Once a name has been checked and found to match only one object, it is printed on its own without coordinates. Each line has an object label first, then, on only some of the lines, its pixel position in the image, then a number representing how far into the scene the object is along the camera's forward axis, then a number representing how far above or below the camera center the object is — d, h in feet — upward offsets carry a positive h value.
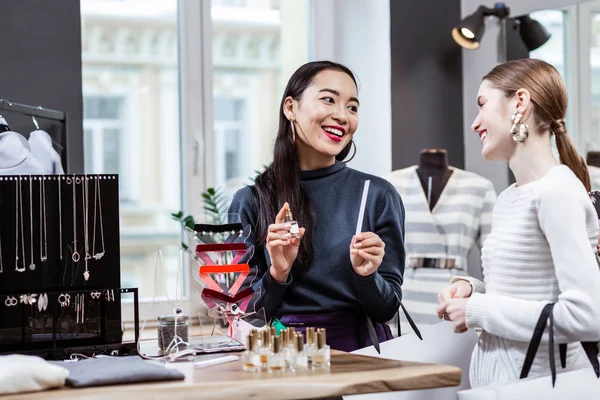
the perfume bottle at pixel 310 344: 8.59 -0.84
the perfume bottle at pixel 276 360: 8.48 -0.91
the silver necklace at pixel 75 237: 9.34 -0.28
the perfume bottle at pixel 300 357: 8.52 -0.90
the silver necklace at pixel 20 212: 9.22 -0.11
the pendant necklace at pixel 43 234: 9.30 -0.25
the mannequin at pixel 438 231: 16.49 -0.57
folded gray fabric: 8.18 -0.93
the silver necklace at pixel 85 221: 9.34 -0.18
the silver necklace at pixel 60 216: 9.34 -0.14
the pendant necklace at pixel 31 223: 9.25 -0.18
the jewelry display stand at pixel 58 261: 9.15 -0.42
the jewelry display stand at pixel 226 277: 9.34 -0.55
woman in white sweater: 8.82 -0.32
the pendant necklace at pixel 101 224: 9.38 -0.20
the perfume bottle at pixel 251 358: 8.51 -0.90
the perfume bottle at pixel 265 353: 8.52 -0.88
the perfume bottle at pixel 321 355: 8.55 -0.89
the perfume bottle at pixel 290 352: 8.53 -0.87
